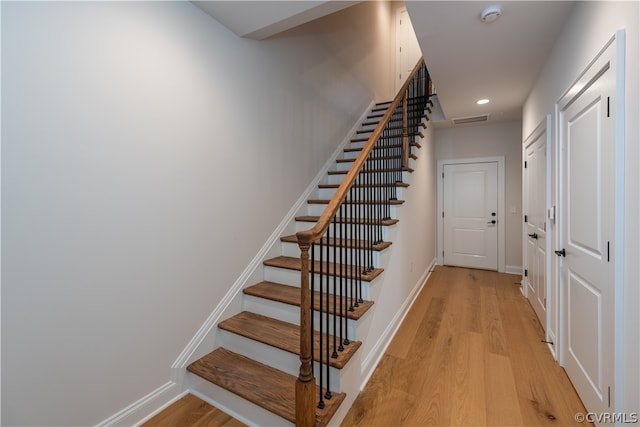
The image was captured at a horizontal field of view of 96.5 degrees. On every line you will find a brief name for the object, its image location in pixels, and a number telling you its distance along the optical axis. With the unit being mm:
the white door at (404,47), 5586
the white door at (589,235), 1407
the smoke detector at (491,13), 1823
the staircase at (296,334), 1504
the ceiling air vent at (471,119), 4309
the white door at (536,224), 2660
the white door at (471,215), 4820
